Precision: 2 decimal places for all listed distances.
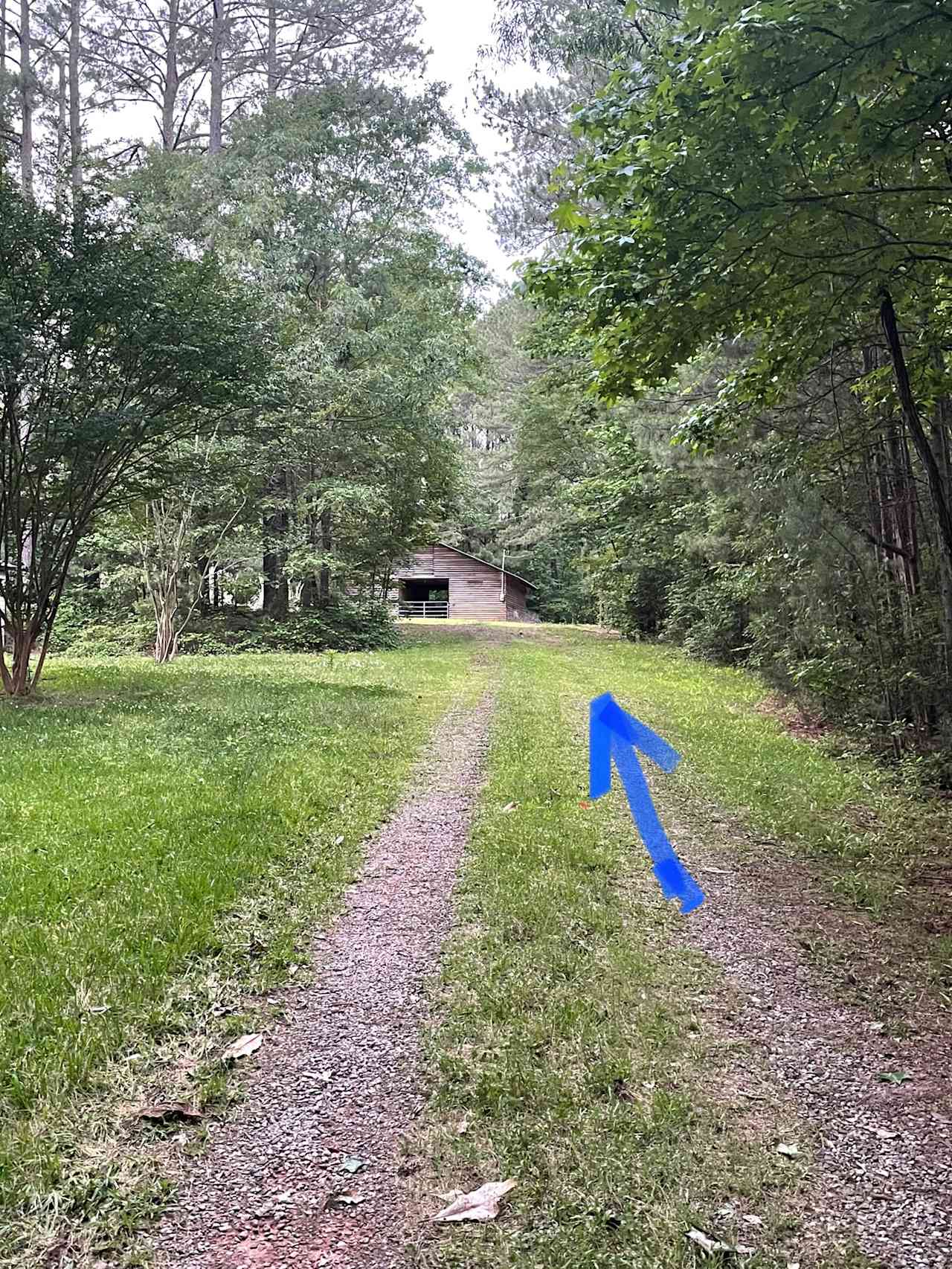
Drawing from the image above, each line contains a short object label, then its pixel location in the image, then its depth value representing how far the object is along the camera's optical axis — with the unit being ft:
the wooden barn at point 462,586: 126.82
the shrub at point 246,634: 57.93
